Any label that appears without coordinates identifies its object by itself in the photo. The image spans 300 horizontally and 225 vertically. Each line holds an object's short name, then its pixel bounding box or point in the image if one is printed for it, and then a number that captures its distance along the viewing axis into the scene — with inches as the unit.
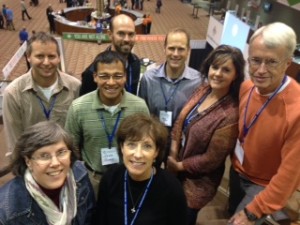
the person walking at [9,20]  562.2
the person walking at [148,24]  558.1
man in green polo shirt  93.0
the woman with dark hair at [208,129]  89.4
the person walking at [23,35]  453.7
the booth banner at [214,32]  287.6
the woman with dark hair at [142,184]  72.4
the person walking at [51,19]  553.0
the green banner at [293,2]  411.8
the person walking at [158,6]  749.9
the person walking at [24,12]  616.1
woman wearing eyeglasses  66.1
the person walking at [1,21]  574.6
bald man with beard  123.3
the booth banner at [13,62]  229.0
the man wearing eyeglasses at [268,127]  72.6
